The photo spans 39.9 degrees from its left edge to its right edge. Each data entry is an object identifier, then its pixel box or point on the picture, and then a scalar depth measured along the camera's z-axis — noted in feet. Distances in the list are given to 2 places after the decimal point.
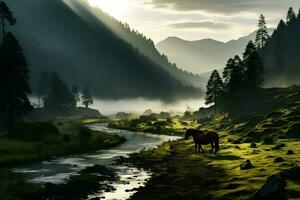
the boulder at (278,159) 170.55
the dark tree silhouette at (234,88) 478.18
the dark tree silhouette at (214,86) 546.83
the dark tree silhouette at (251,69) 473.79
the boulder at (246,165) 165.75
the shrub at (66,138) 284.24
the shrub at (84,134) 309.59
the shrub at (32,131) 265.34
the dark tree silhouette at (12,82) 305.94
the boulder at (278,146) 218.48
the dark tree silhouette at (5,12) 323.78
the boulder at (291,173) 130.93
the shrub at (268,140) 250.76
